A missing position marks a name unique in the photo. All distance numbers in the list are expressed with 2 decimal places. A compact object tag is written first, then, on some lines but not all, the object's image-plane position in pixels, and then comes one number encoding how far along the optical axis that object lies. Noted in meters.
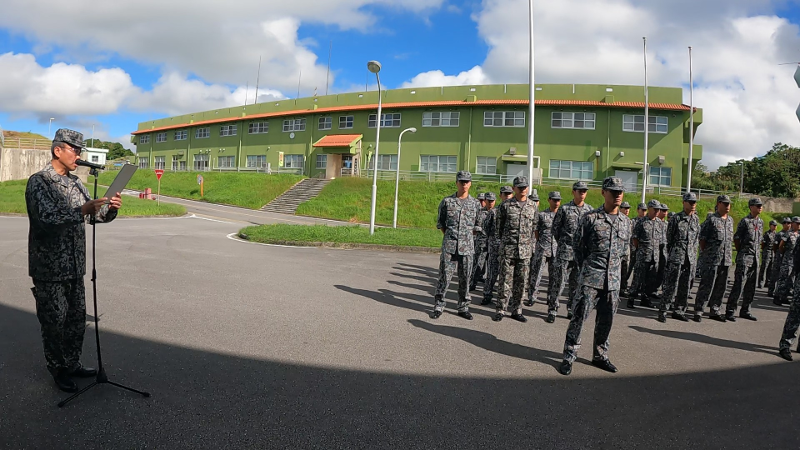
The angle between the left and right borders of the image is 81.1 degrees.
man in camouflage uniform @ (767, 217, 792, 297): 11.03
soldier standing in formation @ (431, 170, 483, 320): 6.75
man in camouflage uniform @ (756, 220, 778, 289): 11.80
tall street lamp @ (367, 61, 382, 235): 16.97
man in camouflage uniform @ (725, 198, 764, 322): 8.00
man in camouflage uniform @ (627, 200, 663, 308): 8.91
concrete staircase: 35.47
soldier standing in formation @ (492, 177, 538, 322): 6.80
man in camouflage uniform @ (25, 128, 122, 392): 3.58
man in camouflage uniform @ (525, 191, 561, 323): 8.09
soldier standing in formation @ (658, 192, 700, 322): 7.67
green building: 34.34
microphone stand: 3.74
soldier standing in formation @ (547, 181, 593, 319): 6.99
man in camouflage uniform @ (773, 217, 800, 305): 9.90
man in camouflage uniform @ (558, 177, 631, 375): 4.85
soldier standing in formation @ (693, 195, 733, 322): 7.72
